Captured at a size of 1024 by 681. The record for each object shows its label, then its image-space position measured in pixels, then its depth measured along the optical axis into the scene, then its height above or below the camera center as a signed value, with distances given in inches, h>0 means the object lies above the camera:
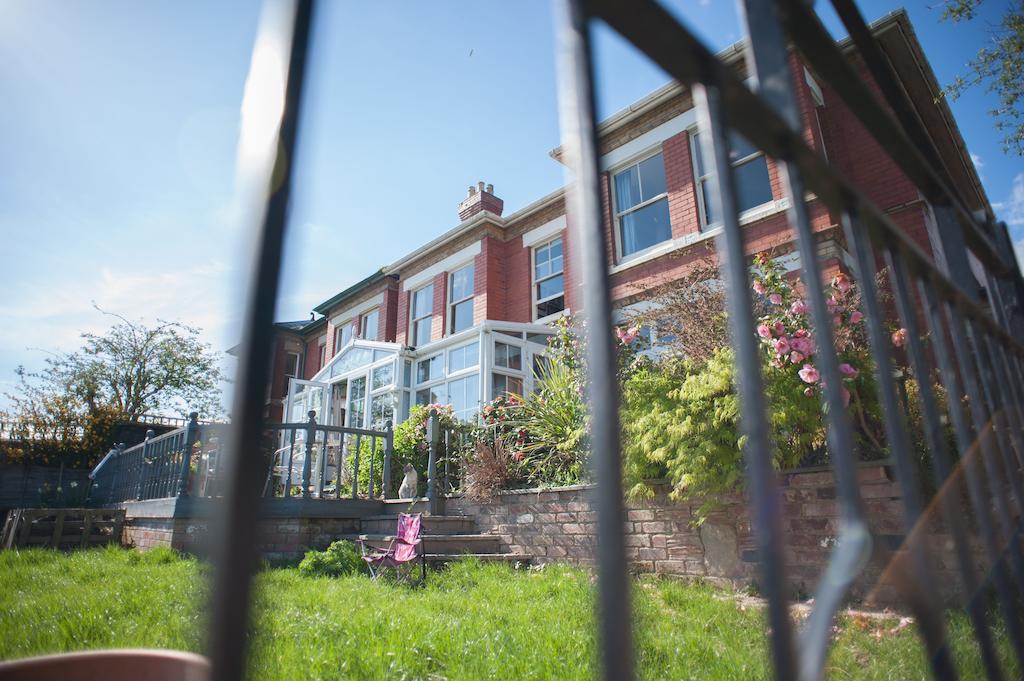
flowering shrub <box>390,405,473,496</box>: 348.2 +41.4
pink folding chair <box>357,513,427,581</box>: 212.7 -14.4
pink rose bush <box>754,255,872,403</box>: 172.4 +53.4
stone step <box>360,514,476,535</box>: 265.6 -6.6
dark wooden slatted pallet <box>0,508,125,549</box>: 328.2 -5.7
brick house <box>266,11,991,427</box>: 336.2 +185.6
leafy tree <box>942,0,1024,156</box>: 217.9 +160.3
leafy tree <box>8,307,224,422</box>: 829.2 +211.0
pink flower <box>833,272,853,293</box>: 188.2 +69.2
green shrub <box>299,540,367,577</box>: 226.8 -19.0
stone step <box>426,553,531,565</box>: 231.3 -18.4
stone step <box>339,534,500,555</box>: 241.1 -13.9
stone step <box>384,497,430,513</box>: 292.5 +2.8
